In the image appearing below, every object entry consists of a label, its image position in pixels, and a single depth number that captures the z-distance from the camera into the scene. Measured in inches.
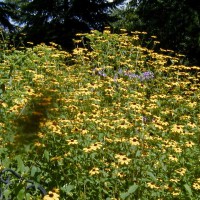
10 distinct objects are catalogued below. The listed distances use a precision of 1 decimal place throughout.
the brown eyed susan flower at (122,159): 101.0
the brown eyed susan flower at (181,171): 118.0
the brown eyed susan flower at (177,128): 128.1
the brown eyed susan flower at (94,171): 101.1
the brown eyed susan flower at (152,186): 105.5
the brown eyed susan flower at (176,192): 111.5
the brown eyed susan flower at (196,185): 118.3
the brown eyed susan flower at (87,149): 103.2
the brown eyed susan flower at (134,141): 106.2
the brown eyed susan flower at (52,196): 76.8
